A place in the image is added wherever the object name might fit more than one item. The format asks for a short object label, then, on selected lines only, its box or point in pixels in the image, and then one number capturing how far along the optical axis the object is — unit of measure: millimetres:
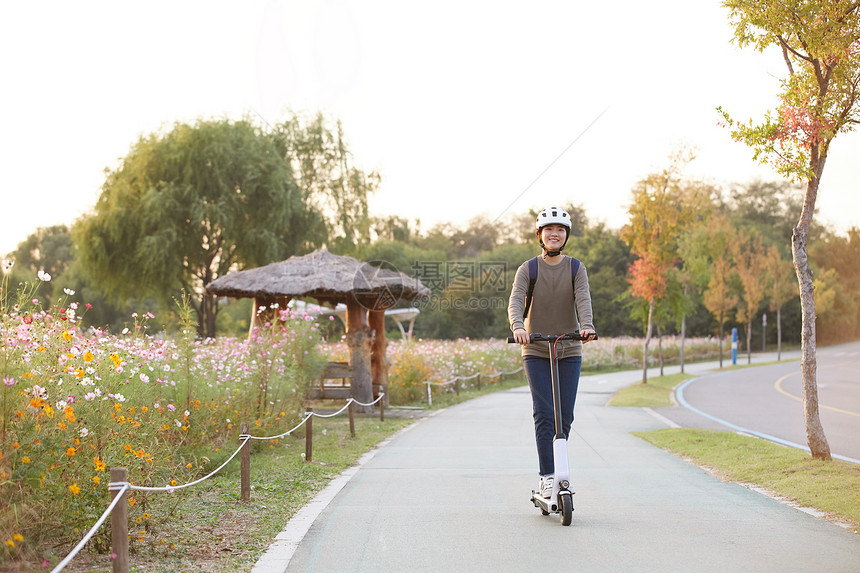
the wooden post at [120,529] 4395
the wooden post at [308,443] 10344
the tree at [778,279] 48594
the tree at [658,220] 26500
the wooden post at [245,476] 7434
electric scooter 6148
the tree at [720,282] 41816
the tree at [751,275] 44562
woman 6484
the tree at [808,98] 9102
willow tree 31969
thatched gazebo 16766
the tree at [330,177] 37219
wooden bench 17094
